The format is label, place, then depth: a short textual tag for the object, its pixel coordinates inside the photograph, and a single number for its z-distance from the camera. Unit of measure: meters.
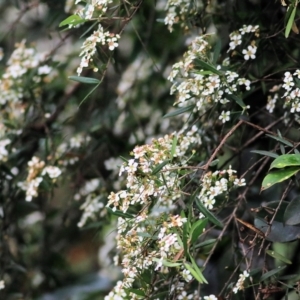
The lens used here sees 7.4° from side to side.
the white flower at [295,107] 2.32
